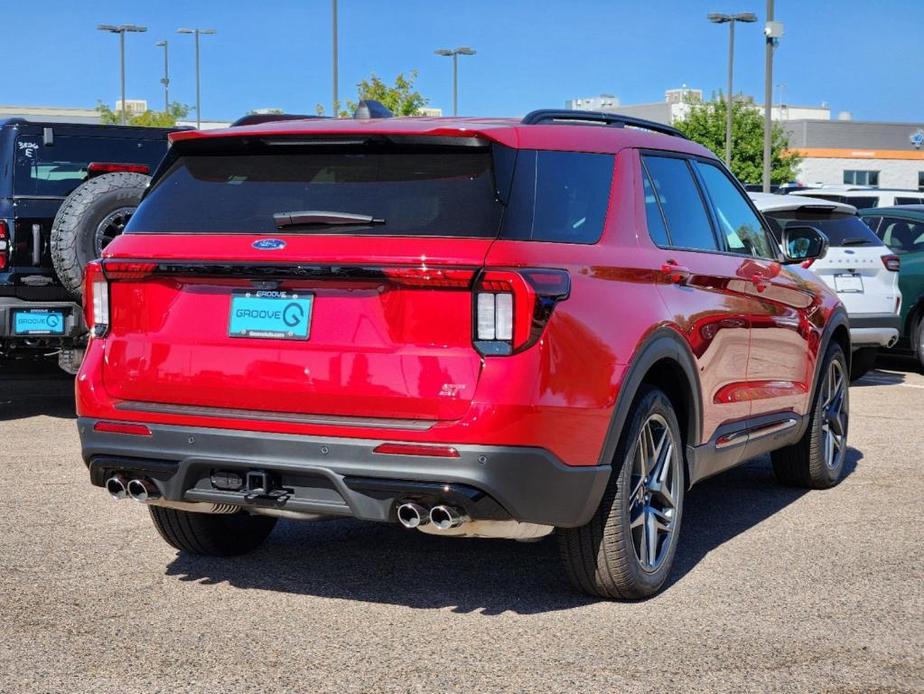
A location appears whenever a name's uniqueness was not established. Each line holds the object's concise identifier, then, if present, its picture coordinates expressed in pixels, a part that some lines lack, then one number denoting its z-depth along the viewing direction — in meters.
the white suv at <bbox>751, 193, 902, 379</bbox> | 12.27
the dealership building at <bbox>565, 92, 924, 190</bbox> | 76.88
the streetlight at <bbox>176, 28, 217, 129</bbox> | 63.77
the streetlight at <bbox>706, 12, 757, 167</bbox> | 47.72
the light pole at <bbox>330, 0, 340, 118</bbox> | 37.24
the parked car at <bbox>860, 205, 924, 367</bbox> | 14.44
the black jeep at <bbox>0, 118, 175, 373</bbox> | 9.55
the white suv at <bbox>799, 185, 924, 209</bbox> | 23.77
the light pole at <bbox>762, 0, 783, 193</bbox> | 27.66
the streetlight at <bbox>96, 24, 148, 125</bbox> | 60.66
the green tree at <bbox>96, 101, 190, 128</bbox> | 82.12
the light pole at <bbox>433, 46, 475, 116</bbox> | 55.69
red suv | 4.51
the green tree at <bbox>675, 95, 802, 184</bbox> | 68.31
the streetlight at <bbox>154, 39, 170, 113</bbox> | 72.75
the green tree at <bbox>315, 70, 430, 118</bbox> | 52.88
